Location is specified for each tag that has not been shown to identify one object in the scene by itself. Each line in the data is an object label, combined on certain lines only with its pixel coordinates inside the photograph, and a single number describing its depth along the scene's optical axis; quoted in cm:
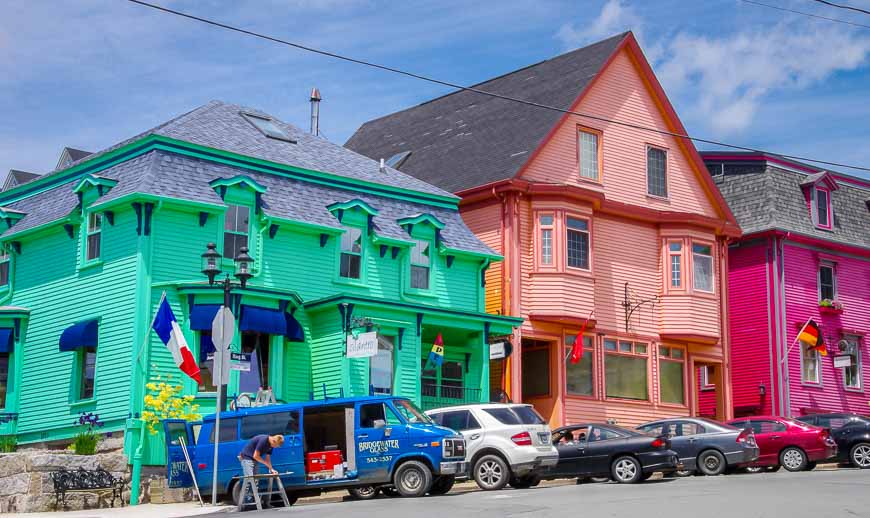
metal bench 2467
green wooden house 2841
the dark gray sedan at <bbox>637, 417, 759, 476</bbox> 2772
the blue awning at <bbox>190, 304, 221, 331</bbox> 2789
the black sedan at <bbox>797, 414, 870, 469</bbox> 3020
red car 2905
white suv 2412
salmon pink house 3566
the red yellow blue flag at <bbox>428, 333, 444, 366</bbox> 3134
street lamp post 2374
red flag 3488
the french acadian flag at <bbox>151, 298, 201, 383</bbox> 2538
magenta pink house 4228
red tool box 2361
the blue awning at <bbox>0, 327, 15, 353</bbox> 3083
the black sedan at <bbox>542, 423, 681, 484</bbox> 2548
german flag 4041
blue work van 2292
